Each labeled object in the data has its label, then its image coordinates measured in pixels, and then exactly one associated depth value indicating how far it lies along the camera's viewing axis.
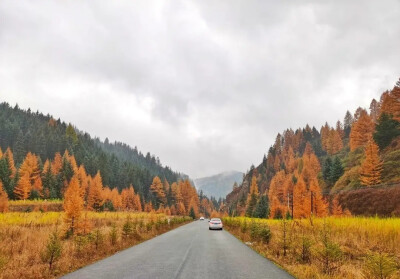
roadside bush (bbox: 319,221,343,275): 10.45
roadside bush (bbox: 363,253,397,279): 7.64
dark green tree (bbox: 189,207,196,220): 122.10
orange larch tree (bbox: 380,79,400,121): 66.63
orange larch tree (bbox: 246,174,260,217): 89.62
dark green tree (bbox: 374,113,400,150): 73.31
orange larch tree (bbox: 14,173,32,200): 70.88
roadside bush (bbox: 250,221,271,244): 20.70
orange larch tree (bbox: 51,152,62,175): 106.03
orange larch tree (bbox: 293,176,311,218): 58.19
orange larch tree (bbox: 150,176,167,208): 133.62
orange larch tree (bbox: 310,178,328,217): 54.00
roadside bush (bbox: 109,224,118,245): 19.05
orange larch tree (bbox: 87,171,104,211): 82.34
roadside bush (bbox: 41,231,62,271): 11.54
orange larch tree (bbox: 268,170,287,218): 69.19
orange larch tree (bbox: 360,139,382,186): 61.09
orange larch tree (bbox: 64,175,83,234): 25.73
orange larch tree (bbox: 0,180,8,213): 45.59
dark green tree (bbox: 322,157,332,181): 90.31
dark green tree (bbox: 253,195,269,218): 71.81
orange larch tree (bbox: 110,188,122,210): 97.54
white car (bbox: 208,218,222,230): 41.00
